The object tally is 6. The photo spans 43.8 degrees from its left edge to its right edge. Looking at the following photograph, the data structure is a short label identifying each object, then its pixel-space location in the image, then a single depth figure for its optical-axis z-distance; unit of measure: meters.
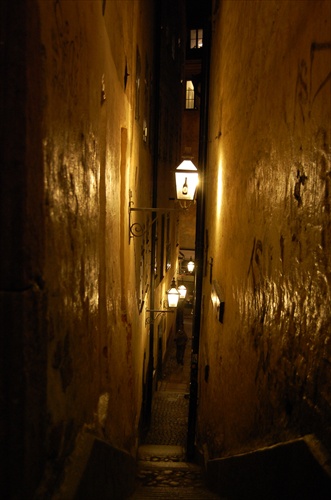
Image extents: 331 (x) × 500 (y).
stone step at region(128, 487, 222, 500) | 4.70
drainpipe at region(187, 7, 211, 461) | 9.79
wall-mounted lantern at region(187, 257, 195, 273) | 21.06
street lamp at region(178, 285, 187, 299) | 14.90
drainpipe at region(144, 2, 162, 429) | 11.12
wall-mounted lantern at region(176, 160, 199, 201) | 7.25
